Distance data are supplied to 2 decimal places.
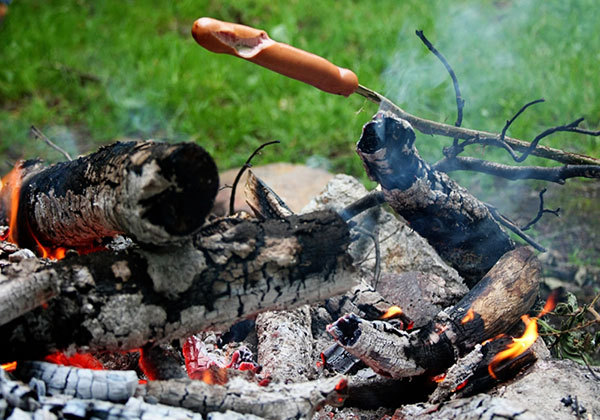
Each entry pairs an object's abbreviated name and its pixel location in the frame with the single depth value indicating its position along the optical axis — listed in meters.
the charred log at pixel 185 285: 1.66
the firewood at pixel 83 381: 1.62
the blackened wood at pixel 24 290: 1.54
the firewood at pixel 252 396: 1.68
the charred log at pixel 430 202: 1.99
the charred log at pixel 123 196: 1.58
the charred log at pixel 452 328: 2.05
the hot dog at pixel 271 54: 1.72
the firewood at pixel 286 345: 2.18
